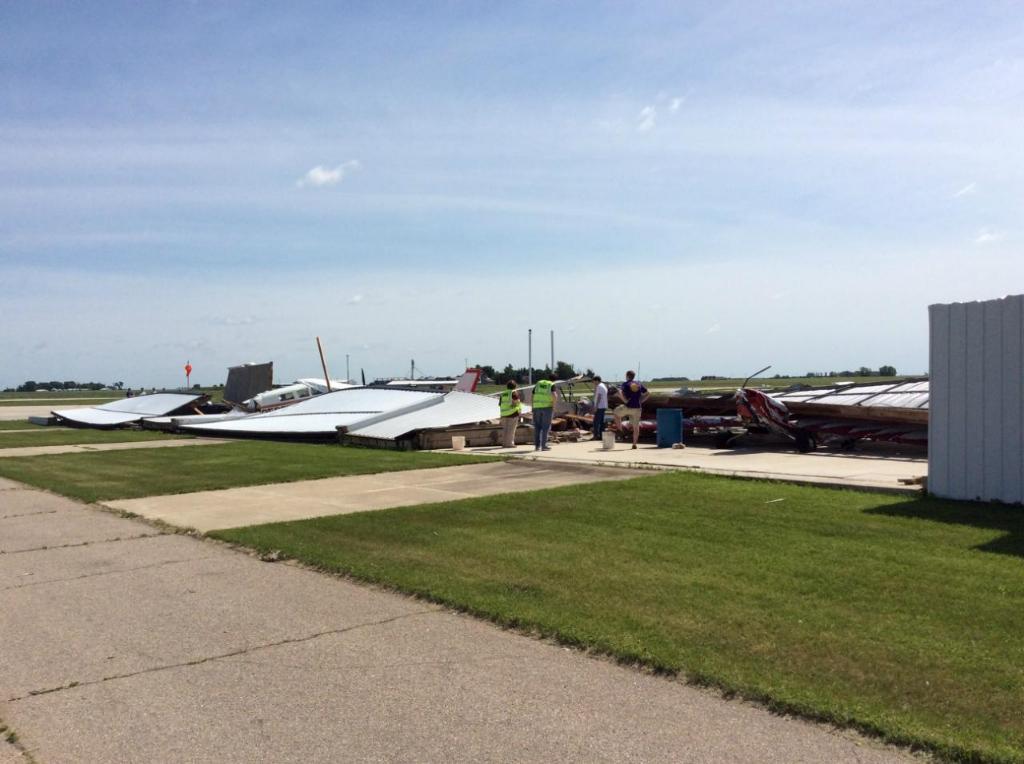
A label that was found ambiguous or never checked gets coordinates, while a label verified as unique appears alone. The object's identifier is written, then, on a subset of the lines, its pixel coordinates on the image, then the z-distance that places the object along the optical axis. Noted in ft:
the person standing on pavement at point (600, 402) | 67.05
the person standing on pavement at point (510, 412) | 62.59
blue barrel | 60.95
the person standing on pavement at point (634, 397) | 59.77
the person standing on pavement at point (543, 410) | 60.34
